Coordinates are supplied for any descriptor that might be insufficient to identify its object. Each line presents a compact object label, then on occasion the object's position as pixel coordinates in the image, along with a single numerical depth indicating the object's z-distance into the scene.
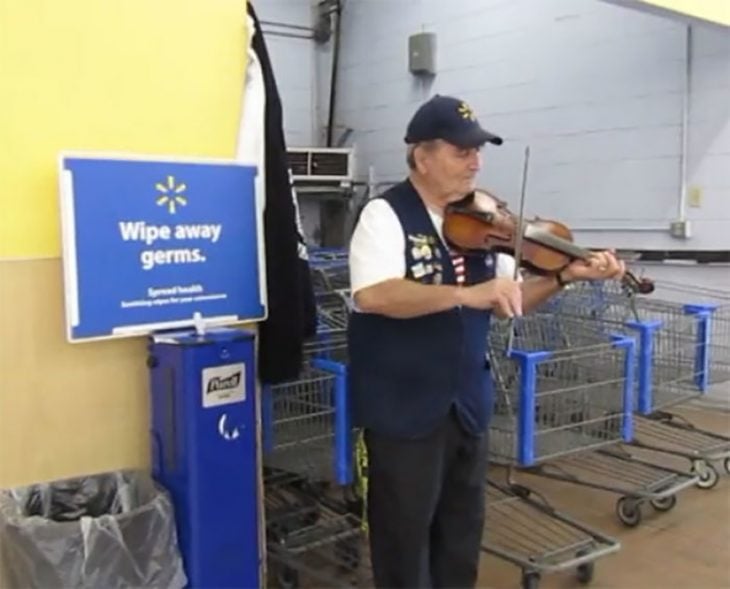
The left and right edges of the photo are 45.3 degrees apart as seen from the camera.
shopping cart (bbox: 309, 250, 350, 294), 3.92
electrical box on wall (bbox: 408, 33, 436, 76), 7.34
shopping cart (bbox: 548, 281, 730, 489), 3.64
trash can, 2.09
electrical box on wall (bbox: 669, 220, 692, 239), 5.62
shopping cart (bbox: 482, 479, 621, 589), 2.99
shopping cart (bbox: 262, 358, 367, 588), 2.79
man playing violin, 2.19
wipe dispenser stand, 2.32
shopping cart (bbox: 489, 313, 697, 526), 2.93
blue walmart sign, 2.26
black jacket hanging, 2.64
